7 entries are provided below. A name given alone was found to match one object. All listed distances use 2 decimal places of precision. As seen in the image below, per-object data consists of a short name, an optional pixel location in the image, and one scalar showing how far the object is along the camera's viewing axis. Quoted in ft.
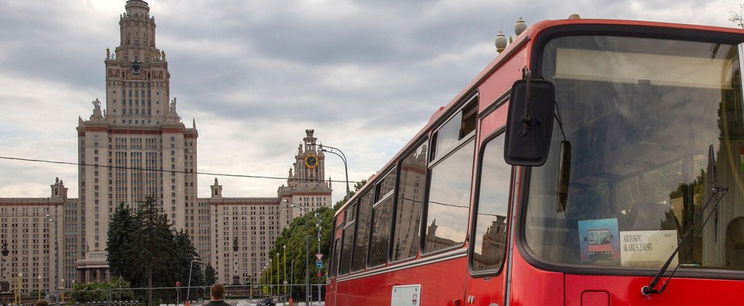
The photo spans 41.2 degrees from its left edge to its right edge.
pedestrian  32.20
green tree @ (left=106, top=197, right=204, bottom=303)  353.31
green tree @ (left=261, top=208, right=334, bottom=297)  285.02
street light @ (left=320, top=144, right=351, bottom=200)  150.21
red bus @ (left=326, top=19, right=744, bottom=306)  15.71
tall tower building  591.37
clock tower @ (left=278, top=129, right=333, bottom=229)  615.98
